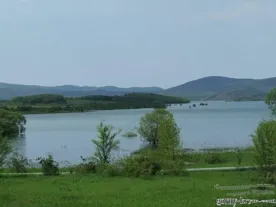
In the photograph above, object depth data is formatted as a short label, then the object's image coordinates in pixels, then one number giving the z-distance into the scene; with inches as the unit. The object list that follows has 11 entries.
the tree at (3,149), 1312.7
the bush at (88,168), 1423.5
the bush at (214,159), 1850.4
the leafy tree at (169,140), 1448.1
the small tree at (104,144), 1776.6
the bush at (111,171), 1270.9
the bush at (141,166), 1244.5
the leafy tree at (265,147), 1125.1
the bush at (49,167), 1355.8
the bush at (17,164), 1440.6
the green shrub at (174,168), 1305.4
